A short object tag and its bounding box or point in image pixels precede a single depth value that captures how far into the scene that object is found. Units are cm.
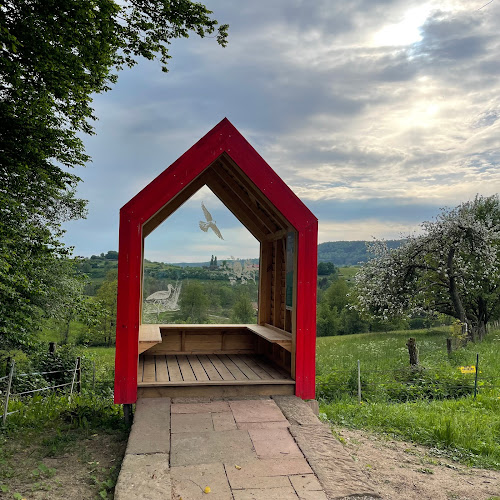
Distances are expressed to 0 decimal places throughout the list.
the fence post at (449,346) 1445
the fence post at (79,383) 1289
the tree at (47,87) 905
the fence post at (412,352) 1191
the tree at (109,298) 2123
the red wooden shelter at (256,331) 530
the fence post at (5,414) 599
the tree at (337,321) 3634
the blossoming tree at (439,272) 1891
